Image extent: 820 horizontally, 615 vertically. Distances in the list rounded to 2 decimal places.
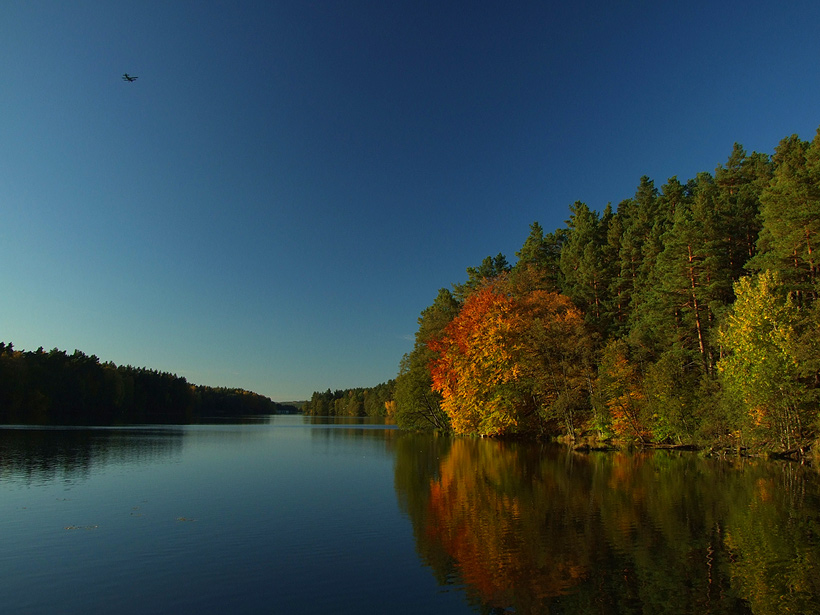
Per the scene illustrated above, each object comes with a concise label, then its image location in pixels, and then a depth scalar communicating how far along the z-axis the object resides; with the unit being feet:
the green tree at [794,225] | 112.78
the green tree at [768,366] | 108.37
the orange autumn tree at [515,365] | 158.30
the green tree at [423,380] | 254.68
